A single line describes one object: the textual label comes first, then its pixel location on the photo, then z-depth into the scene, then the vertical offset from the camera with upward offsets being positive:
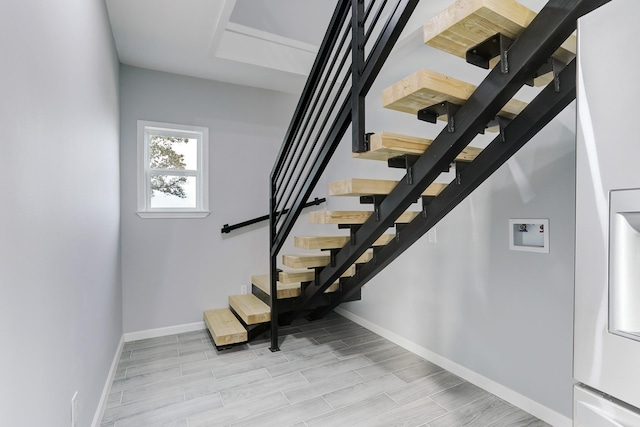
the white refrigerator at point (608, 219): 0.58 -0.02
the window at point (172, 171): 3.21 +0.37
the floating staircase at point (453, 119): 1.13 +0.41
